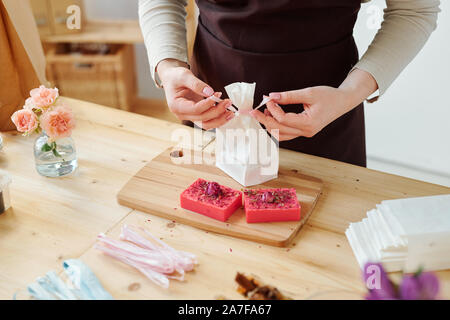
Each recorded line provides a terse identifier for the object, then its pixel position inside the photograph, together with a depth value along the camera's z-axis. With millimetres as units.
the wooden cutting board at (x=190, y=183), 1015
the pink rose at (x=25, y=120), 1177
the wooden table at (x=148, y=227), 901
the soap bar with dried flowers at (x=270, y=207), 1028
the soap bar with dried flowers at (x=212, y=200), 1043
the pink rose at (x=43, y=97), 1170
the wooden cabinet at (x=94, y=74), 3182
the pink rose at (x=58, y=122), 1146
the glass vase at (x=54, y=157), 1214
